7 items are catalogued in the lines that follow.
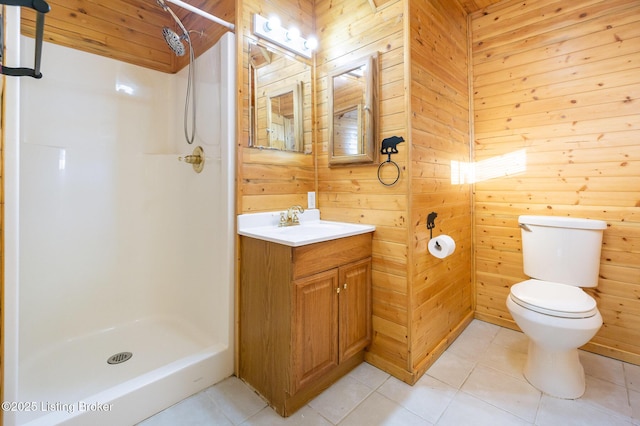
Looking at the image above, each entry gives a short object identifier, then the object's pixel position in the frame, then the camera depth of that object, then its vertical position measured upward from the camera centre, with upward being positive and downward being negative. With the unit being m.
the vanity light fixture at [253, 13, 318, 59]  1.69 +1.13
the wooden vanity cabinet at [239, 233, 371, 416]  1.33 -0.53
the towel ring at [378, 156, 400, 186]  1.60 +0.23
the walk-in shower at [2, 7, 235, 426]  1.55 -0.16
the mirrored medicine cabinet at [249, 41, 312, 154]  1.70 +0.73
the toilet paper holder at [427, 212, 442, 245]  1.73 -0.05
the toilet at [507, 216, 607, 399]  1.38 -0.46
